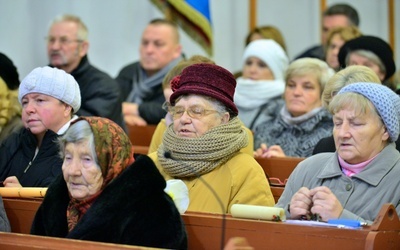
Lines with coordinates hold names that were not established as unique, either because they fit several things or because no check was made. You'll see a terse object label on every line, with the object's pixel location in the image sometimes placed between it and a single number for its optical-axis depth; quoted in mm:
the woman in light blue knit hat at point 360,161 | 7721
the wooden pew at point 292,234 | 6777
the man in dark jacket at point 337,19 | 15010
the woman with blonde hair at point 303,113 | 11185
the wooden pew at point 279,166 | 9893
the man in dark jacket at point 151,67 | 14196
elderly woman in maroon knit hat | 8220
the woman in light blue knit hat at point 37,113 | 9486
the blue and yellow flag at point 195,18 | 16033
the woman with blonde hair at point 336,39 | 13114
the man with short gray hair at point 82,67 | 12641
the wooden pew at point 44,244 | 6514
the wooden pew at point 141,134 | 12740
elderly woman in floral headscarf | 7046
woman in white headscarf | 12681
